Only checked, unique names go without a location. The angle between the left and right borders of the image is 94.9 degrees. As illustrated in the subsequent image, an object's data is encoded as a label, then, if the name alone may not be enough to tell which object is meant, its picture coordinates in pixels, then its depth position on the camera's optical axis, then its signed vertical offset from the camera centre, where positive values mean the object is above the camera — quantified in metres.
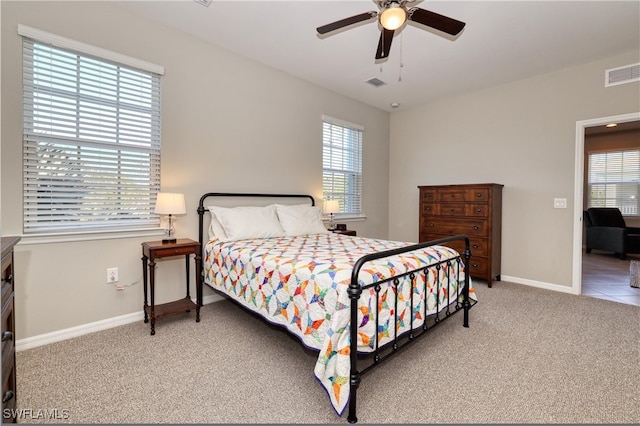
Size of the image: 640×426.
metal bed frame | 1.52 -0.67
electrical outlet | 2.63 -0.62
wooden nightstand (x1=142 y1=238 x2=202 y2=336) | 2.49 -0.52
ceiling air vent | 4.06 +1.81
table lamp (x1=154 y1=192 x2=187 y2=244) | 2.63 +0.03
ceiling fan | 1.95 +1.35
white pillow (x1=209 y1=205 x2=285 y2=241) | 3.01 -0.16
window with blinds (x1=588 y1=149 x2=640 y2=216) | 6.01 +0.69
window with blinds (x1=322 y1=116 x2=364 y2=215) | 4.54 +0.74
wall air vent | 3.27 +1.57
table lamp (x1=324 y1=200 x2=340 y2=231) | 4.23 +0.04
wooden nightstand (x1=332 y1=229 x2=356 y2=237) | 4.13 -0.32
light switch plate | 3.74 +0.11
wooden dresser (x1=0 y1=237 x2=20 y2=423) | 1.21 -0.58
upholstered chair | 5.49 -0.38
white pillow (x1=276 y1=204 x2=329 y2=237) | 3.45 -0.14
